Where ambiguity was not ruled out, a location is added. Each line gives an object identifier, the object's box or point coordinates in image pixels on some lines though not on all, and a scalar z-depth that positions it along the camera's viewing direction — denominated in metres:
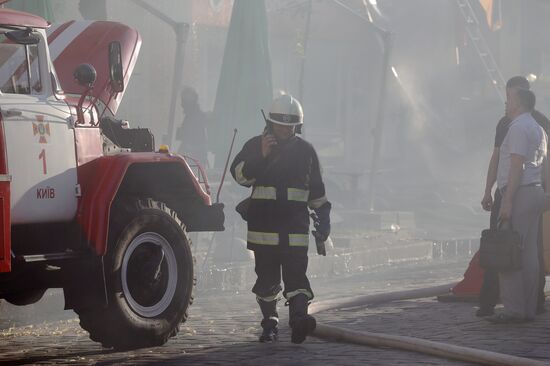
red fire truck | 12.91
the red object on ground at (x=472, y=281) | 17.35
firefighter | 13.72
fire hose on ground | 11.45
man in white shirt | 15.24
